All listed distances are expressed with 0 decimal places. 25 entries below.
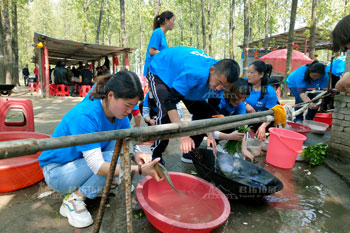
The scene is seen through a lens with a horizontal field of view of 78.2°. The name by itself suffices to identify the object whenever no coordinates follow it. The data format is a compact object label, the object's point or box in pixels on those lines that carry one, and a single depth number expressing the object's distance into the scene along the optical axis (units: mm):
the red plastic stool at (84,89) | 11789
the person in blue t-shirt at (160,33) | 3803
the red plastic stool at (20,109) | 3515
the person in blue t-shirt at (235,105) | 3113
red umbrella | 12174
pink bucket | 3295
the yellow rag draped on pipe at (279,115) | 2652
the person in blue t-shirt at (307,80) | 5009
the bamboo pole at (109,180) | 1192
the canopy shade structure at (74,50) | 9508
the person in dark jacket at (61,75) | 10812
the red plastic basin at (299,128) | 4216
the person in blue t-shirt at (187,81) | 2217
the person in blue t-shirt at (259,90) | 3934
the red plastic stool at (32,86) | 13827
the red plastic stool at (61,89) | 11367
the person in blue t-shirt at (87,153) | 1708
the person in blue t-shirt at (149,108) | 3902
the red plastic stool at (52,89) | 11445
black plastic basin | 2195
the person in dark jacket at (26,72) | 19828
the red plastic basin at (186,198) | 2063
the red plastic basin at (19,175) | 2215
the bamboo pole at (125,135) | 816
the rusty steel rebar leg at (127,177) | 1150
